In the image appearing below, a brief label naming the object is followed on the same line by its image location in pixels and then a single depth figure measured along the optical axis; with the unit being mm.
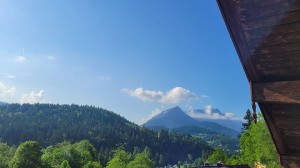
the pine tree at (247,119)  58319
